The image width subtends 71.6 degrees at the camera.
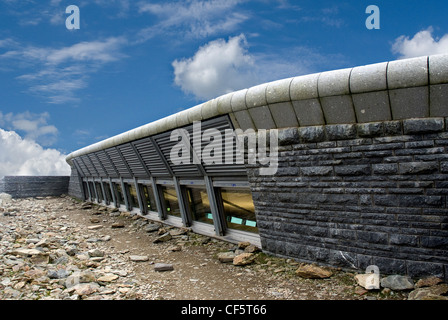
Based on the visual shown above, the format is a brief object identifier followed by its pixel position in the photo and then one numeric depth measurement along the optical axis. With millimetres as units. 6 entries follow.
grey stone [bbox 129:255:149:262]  6969
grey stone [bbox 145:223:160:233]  9953
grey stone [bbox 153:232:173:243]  8482
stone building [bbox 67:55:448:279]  4164
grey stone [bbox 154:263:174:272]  6219
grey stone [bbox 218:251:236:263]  6344
